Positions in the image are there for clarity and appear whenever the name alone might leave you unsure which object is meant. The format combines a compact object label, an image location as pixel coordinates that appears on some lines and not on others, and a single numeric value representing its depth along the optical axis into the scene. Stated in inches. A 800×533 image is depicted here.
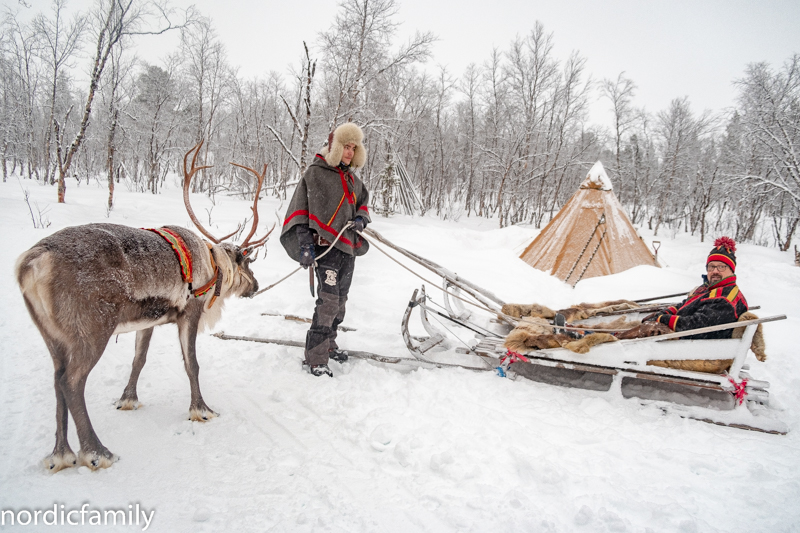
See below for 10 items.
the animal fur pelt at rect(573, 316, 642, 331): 148.5
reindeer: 74.9
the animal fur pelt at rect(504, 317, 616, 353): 118.0
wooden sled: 106.9
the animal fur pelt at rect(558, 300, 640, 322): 171.3
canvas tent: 331.3
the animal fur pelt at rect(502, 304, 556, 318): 163.2
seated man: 116.1
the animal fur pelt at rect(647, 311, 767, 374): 112.5
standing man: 132.9
